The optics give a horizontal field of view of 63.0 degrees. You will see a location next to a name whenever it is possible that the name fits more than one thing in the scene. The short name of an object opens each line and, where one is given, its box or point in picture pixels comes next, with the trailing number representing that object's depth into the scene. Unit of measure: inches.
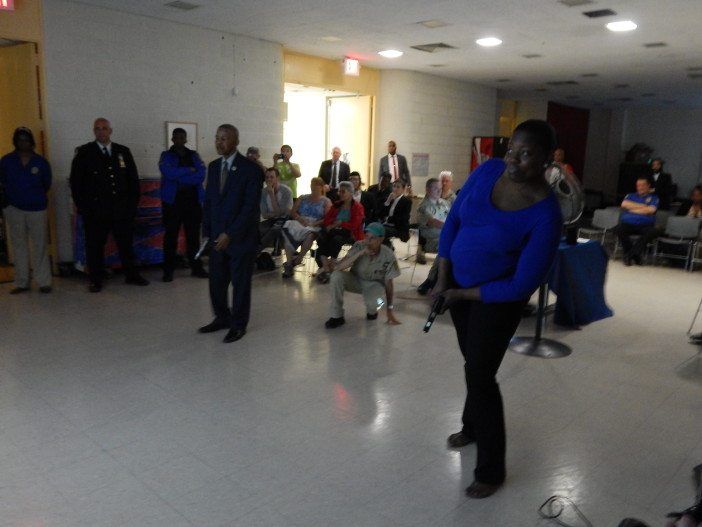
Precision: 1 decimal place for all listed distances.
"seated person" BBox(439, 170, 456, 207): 257.1
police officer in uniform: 215.5
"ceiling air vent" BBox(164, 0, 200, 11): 232.4
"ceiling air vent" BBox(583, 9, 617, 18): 231.3
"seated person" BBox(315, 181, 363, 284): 237.5
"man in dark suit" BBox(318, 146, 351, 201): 358.6
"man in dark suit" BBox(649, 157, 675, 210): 442.7
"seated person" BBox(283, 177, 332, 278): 250.0
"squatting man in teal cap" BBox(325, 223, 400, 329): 179.8
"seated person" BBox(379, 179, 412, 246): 248.5
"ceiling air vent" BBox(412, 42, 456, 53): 311.3
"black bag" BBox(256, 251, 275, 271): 266.5
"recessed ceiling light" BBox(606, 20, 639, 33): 248.8
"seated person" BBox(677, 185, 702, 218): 309.0
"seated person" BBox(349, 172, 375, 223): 272.4
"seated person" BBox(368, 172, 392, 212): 281.4
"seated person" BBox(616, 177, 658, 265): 313.3
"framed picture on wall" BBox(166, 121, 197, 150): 269.6
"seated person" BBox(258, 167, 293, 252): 257.6
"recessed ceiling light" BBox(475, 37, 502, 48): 290.8
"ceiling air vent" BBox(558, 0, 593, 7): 218.2
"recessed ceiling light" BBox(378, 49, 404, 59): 332.5
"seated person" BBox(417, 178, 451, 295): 244.4
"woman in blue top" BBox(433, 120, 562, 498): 81.2
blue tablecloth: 183.9
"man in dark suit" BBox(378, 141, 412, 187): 388.8
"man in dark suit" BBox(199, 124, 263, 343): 158.4
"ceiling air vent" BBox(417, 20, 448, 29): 256.8
